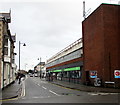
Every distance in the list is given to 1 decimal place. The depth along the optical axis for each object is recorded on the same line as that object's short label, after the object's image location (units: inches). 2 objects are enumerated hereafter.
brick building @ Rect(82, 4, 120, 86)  704.3
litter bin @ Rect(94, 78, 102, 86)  708.6
